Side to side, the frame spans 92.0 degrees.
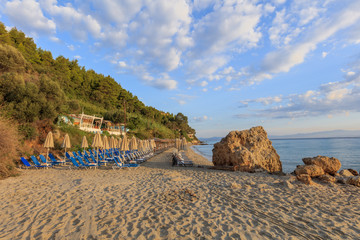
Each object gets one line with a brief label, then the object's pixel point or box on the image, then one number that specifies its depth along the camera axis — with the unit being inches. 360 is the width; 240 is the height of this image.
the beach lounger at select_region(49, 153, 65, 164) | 396.7
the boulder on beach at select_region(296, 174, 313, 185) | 250.2
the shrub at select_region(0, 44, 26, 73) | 629.3
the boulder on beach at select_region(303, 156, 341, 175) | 311.8
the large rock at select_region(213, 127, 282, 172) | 358.6
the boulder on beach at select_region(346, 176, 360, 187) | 247.6
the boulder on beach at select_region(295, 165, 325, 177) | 284.7
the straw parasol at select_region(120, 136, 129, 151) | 417.1
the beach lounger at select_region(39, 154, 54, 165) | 383.4
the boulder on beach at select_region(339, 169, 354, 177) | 312.3
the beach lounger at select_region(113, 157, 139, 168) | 368.4
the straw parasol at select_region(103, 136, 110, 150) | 418.7
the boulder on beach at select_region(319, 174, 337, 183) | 264.8
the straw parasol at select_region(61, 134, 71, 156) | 406.2
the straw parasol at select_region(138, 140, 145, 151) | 566.2
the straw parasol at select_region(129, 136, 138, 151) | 478.7
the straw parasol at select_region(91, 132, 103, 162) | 374.5
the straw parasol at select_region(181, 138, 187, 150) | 650.5
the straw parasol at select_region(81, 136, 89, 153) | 418.5
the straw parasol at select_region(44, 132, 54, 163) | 362.6
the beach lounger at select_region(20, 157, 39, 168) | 347.6
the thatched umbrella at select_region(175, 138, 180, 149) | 638.3
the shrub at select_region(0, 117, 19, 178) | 249.1
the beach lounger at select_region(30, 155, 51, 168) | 365.4
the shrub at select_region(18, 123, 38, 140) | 449.5
